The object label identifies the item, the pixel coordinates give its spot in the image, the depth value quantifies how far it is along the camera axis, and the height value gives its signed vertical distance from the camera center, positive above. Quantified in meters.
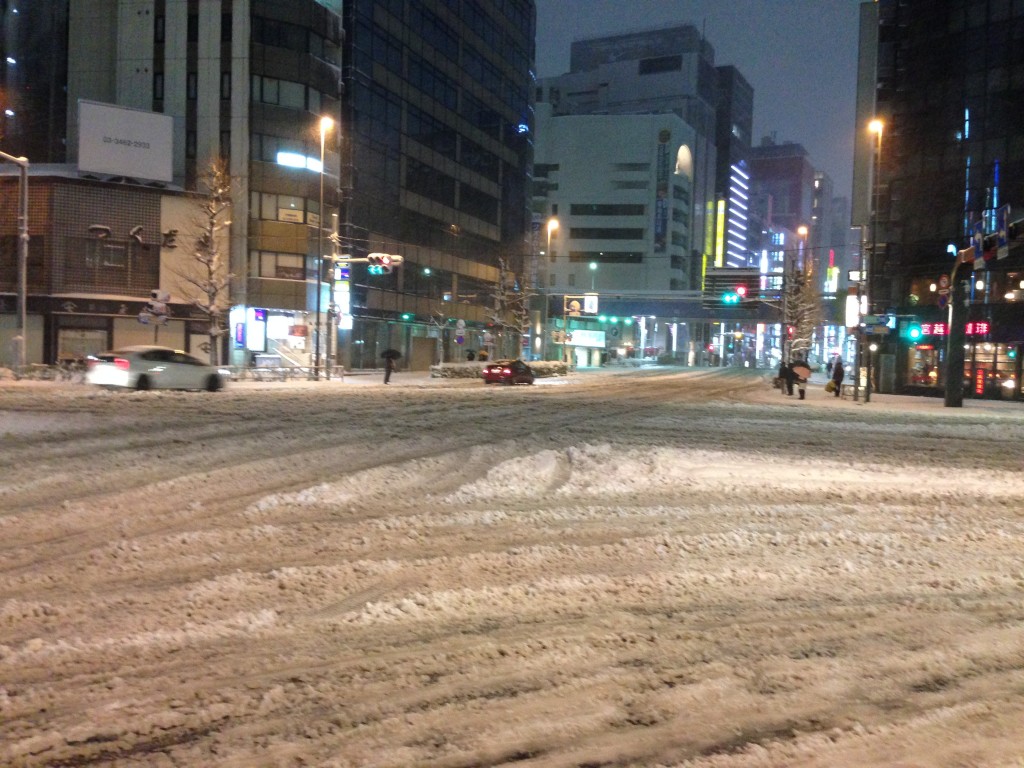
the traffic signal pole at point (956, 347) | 31.89 +0.45
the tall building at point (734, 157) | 173.88 +42.28
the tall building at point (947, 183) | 36.81 +8.33
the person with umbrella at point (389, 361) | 38.22 -0.80
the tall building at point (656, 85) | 161.25 +53.41
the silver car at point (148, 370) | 26.00 -1.05
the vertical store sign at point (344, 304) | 49.50 +2.34
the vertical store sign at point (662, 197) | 127.12 +23.46
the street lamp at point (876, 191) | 35.34 +8.91
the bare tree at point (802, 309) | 66.38 +3.98
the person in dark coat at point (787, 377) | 36.53 -1.02
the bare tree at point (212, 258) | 40.31 +4.08
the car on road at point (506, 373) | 42.00 -1.32
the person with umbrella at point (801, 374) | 35.31 -0.84
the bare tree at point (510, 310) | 61.97 +2.84
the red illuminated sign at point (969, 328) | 37.38 +1.41
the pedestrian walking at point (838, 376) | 37.38 -0.92
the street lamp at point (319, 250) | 37.99 +4.37
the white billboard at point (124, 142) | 41.75 +9.84
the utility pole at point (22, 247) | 31.79 +3.30
